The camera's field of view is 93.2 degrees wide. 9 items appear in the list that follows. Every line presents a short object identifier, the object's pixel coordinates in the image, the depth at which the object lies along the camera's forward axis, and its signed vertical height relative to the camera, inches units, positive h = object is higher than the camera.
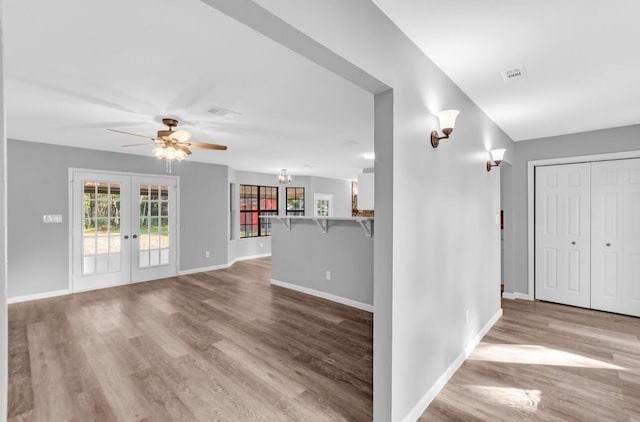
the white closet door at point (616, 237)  151.6 -14.9
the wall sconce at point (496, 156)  133.3 +23.5
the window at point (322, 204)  391.5 +7.0
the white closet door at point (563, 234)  165.2 -14.7
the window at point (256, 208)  337.1 +1.9
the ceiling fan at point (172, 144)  130.6 +30.0
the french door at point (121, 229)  204.5 -13.4
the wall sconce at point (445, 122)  84.7 +24.4
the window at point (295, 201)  374.6 +10.5
